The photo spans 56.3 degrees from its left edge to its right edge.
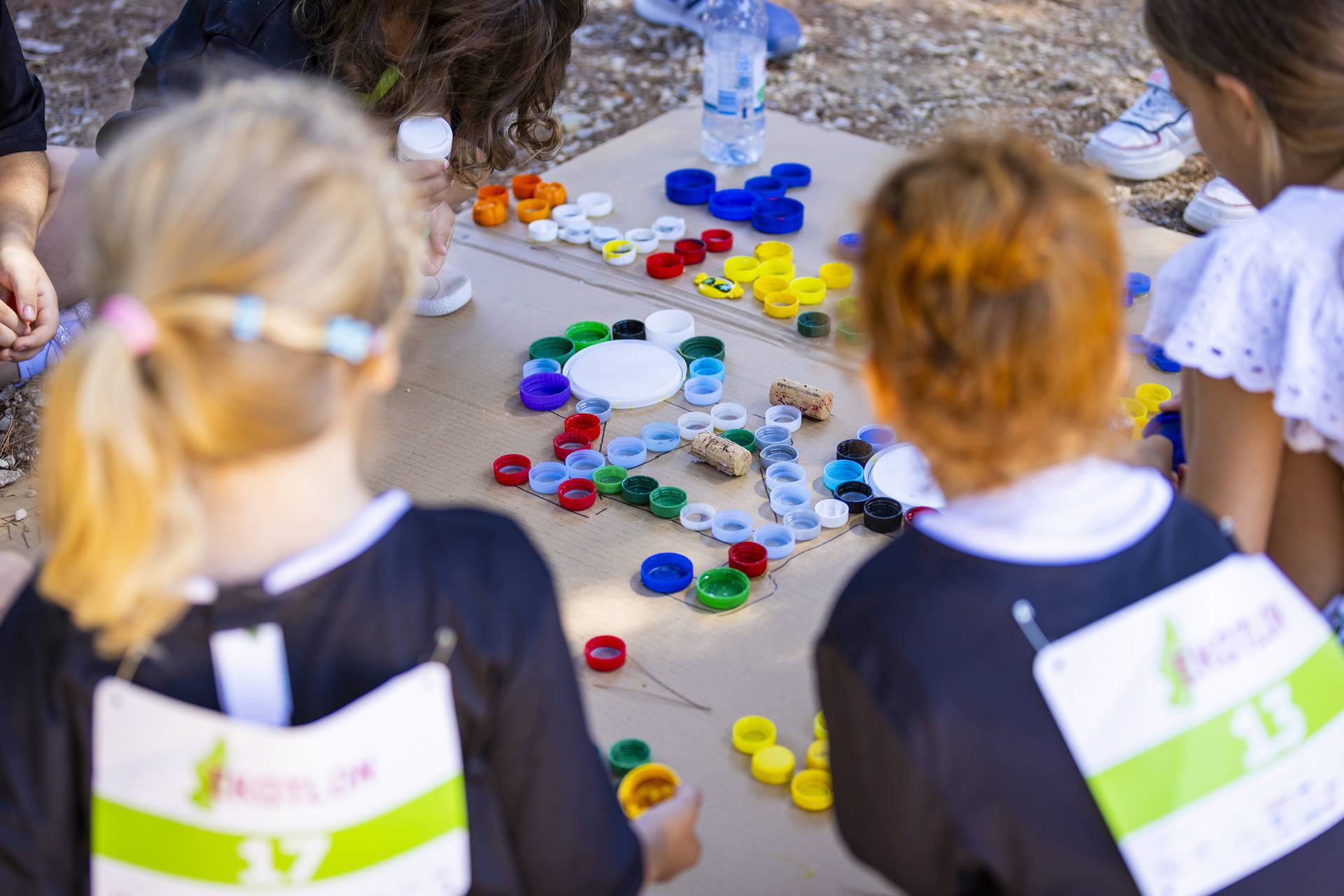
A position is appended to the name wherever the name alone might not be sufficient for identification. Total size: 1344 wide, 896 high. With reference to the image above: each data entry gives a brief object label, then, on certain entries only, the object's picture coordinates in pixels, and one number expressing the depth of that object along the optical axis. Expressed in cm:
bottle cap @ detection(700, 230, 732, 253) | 277
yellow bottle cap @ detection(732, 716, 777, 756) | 162
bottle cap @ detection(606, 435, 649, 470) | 215
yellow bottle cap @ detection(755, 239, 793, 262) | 273
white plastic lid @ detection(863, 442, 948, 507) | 202
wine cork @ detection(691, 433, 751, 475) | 209
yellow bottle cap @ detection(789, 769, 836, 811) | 154
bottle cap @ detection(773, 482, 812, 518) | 202
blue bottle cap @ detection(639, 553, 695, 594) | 189
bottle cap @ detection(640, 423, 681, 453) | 218
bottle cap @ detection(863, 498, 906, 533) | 197
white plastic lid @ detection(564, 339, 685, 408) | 230
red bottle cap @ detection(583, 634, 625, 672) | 175
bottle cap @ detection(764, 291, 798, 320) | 253
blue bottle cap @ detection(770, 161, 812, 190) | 307
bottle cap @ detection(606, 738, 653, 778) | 159
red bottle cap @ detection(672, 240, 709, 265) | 273
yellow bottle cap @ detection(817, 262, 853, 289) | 264
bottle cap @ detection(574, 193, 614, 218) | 294
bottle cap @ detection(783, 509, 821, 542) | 198
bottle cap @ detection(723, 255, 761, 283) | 266
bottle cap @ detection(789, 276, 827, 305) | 258
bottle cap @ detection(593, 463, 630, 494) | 208
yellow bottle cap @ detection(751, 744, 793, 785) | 157
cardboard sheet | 157
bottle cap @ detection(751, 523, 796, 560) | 194
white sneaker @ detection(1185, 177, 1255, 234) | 292
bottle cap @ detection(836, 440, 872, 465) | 214
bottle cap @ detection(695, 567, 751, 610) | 184
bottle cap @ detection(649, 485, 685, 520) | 202
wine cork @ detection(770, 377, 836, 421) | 223
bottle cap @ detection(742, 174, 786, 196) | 299
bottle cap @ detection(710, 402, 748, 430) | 223
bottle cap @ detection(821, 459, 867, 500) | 208
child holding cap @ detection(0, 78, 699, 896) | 85
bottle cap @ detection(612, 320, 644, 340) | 247
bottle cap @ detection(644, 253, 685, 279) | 268
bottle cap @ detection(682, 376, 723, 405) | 230
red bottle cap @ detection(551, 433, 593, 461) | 217
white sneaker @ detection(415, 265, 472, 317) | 260
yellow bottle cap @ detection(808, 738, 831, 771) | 158
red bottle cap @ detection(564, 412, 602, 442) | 221
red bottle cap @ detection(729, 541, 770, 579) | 189
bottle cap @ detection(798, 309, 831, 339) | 247
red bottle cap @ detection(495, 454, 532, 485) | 212
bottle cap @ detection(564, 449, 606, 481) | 214
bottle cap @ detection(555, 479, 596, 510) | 205
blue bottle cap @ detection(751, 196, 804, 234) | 283
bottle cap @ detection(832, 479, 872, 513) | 202
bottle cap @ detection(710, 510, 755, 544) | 197
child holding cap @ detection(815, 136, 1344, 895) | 92
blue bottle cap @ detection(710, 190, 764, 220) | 290
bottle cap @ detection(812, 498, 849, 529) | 199
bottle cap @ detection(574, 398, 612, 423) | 226
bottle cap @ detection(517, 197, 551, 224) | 294
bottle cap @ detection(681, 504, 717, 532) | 200
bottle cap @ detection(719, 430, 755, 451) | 218
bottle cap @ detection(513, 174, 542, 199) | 302
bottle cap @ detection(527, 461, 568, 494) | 210
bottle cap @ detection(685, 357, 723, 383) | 233
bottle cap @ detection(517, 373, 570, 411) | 230
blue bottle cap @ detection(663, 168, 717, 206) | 297
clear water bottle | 313
